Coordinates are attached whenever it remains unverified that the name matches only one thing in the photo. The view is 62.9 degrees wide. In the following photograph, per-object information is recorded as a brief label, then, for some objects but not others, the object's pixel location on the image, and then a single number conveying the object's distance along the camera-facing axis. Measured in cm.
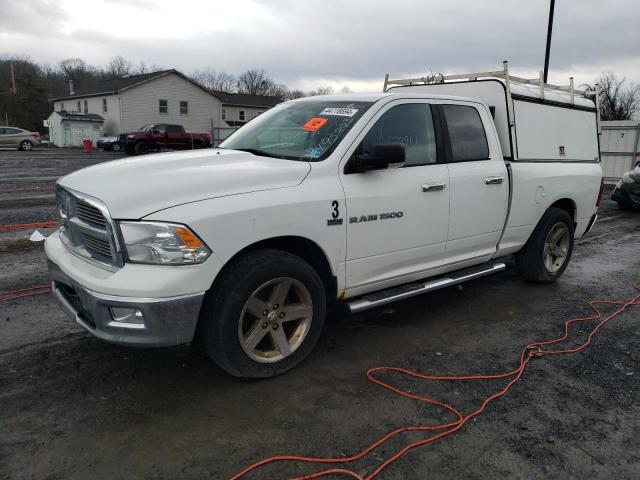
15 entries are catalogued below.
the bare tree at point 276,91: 8669
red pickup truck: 3003
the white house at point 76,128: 4139
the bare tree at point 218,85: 9244
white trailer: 1659
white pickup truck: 300
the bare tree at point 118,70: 8867
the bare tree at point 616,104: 4238
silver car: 3224
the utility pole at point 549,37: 1839
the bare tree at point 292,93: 8329
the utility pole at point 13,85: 5757
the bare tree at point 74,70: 8531
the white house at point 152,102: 4072
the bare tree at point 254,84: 8869
